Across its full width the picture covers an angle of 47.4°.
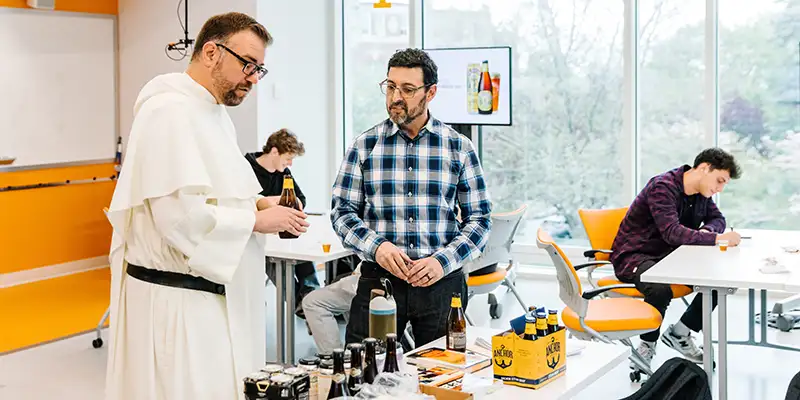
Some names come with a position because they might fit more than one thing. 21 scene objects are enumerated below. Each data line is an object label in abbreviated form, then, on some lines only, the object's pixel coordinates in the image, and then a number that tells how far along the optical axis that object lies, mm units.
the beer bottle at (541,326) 2553
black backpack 2598
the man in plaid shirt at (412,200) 3256
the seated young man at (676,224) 5059
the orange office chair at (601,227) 5594
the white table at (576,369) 2516
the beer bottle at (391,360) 2516
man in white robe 2504
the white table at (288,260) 4840
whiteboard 7617
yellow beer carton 2537
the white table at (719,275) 4012
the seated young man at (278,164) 6020
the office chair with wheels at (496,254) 5477
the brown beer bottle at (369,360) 2430
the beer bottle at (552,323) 2611
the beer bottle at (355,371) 2312
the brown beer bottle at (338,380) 2236
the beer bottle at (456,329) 2891
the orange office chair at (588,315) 4379
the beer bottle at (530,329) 2520
